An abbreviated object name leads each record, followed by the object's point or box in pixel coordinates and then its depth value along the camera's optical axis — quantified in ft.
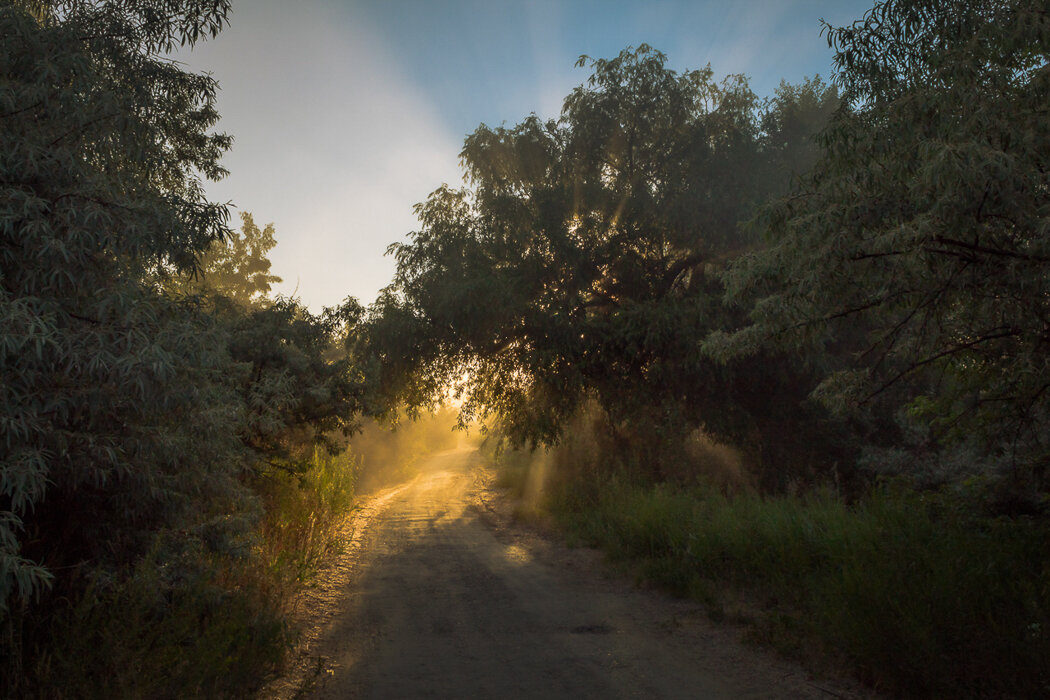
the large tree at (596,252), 43.14
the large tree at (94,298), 12.19
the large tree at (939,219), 14.35
